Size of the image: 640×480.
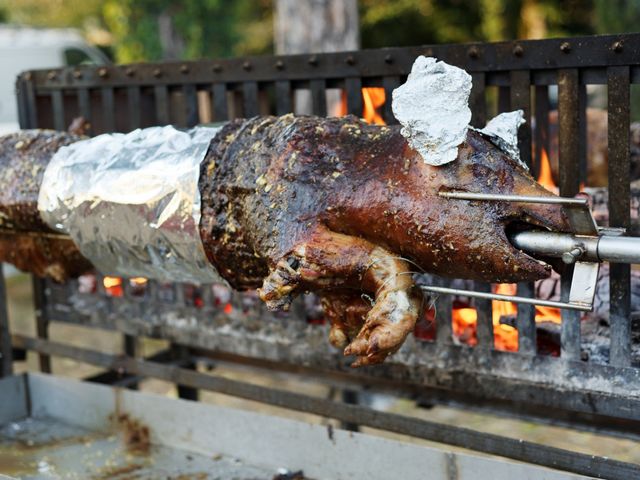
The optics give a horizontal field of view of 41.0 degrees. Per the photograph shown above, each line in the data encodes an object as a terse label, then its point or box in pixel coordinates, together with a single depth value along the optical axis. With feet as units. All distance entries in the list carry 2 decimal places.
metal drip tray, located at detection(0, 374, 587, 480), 9.55
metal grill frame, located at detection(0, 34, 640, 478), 8.32
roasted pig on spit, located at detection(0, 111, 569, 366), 7.36
